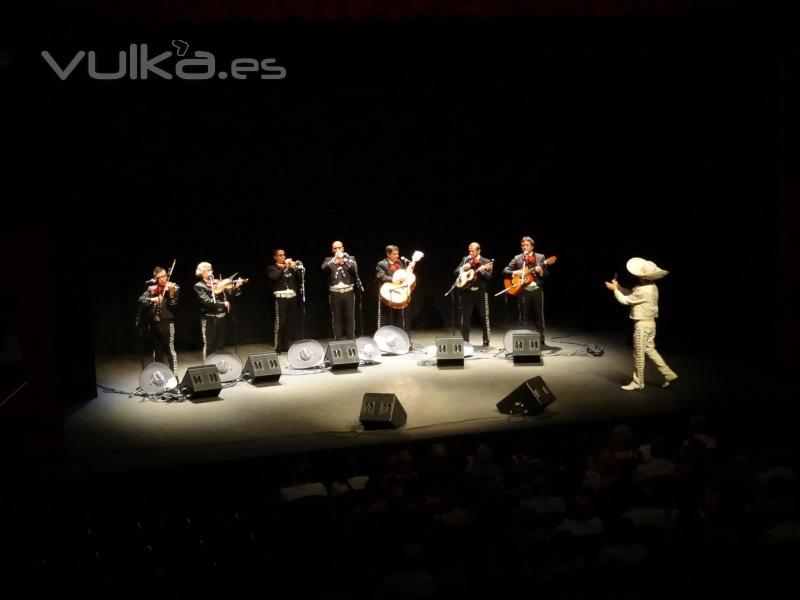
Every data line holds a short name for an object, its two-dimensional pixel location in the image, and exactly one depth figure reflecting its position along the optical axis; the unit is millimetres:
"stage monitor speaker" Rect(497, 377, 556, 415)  10242
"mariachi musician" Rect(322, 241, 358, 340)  14102
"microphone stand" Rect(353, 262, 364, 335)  15161
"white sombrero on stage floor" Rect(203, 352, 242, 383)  12234
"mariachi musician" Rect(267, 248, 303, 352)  14000
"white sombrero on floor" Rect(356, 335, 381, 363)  13484
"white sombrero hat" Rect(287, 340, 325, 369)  13055
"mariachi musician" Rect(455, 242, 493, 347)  14156
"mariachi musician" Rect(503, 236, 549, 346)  13953
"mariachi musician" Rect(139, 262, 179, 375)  12266
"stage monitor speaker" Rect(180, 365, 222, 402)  11477
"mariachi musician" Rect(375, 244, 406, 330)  14227
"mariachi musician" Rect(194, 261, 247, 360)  12898
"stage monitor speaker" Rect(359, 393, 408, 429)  9922
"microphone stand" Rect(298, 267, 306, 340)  14117
